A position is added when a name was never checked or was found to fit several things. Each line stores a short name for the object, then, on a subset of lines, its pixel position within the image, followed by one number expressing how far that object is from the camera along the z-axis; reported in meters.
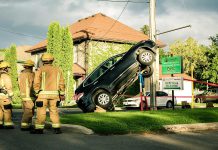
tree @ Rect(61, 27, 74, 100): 30.19
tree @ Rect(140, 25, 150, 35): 78.21
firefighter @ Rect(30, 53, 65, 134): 8.28
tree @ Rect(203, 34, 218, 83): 53.06
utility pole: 16.02
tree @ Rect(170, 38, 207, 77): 60.44
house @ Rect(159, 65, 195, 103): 42.83
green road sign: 14.62
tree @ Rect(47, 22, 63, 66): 29.97
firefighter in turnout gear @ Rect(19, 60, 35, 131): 9.11
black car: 14.97
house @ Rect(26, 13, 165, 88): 32.41
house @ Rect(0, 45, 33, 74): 59.11
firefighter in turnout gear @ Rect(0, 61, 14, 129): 9.48
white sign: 14.30
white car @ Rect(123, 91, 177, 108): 22.96
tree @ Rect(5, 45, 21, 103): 34.06
